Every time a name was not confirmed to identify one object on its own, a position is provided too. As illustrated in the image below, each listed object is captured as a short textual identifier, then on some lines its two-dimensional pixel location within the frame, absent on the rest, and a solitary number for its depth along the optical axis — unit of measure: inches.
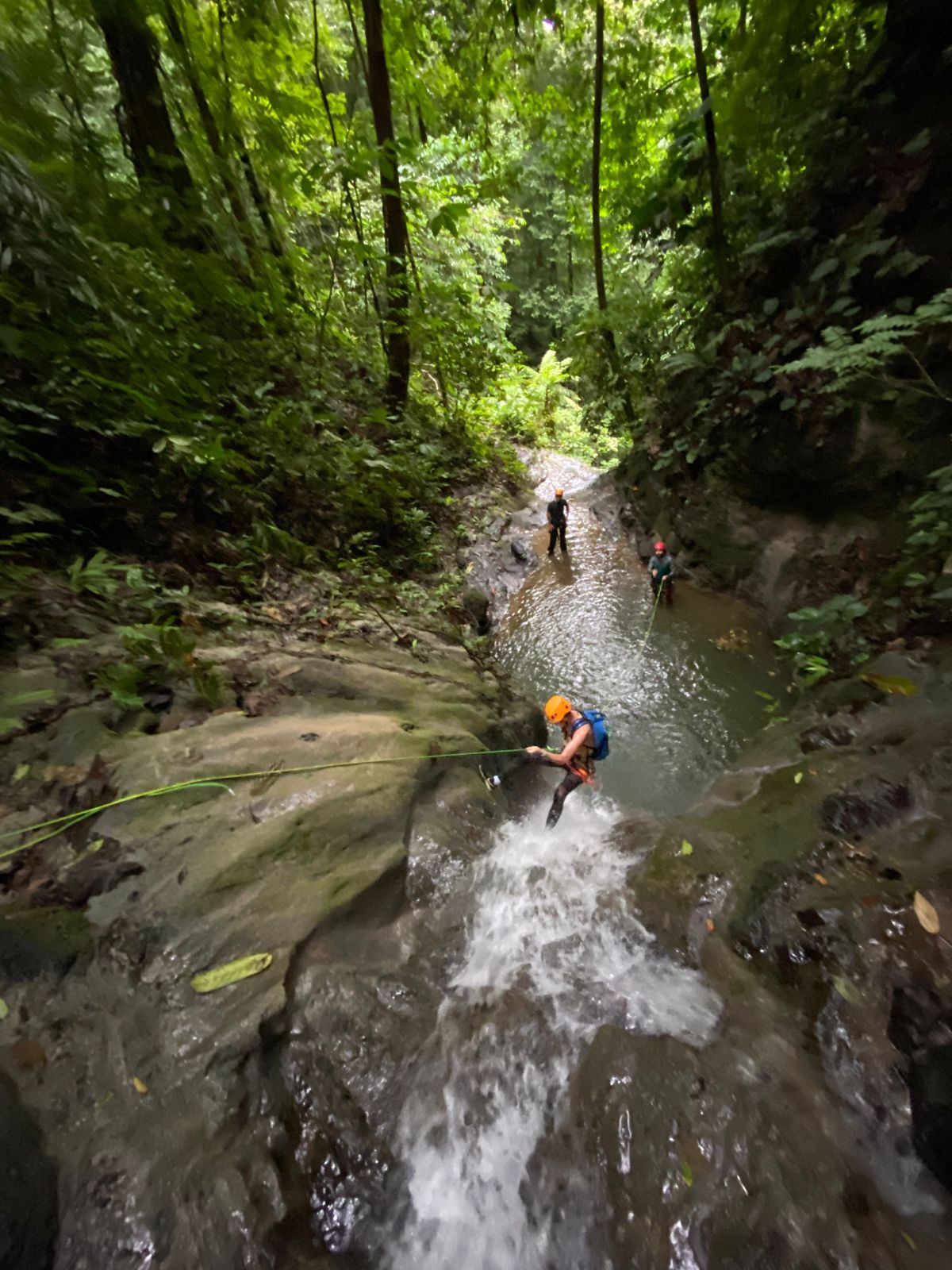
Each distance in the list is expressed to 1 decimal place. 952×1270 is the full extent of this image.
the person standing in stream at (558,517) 429.1
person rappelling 180.5
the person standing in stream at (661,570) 335.3
